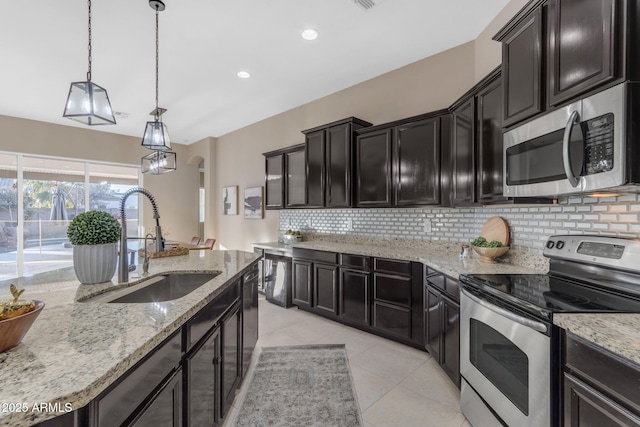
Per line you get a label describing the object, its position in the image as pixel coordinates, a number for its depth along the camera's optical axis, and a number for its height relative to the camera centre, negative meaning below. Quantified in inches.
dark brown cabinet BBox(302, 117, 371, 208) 146.2 +27.6
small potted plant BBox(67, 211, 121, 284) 61.2 -6.3
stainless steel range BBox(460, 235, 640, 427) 51.1 -21.3
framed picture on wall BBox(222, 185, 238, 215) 248.7 +12.6
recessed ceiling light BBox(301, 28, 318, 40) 114.8 +72.6
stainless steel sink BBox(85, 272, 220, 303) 66.0 -19.0
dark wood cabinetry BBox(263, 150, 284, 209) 187.3 +23.4
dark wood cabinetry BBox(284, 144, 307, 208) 172.9 +22.8
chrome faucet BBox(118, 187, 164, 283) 67.1 -9.7
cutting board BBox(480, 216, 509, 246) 97.3 -5.6
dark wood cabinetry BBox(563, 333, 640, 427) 37.5 -24.7
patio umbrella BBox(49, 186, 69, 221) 226.9 +6.0
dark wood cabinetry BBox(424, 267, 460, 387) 85.3 -34.7
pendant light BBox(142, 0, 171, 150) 133.7 +36.2
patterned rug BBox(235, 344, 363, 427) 77.0 -54.0
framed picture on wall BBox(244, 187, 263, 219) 224.4 +9.3
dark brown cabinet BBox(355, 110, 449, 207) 117.5 +23.3
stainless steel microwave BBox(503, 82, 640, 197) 47.9 +13.0
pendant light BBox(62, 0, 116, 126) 83.8 +32.8
